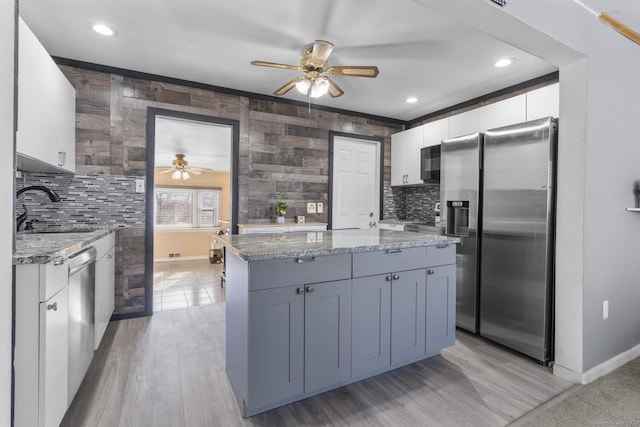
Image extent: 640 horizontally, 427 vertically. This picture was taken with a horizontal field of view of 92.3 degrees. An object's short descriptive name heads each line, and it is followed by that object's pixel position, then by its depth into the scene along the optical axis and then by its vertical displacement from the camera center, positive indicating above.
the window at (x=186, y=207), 7.19 +0.06
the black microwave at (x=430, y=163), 3.67 +0.60
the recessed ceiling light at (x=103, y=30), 2.35 +1.40
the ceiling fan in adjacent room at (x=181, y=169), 6.10 +0.88
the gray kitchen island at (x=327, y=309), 1.59 -0.58
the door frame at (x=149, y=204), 3.19 +0.05
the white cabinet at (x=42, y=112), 1.90 +0.70
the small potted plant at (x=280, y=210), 3.83 +0.01
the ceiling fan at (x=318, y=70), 2.32 +1.13
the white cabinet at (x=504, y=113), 2.83 +0.98
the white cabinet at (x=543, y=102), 2.58 +0.97
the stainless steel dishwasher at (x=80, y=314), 1.64 -0.62
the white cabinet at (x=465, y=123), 3.27 +0.99
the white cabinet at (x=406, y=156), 4.09 +0.79
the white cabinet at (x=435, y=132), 3.64 +0.99
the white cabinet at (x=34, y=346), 1.25 -0.58
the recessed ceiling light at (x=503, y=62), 2.77 +1.39
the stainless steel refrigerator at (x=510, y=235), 2.25 -0.17
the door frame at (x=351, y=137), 4.20 +0.82
